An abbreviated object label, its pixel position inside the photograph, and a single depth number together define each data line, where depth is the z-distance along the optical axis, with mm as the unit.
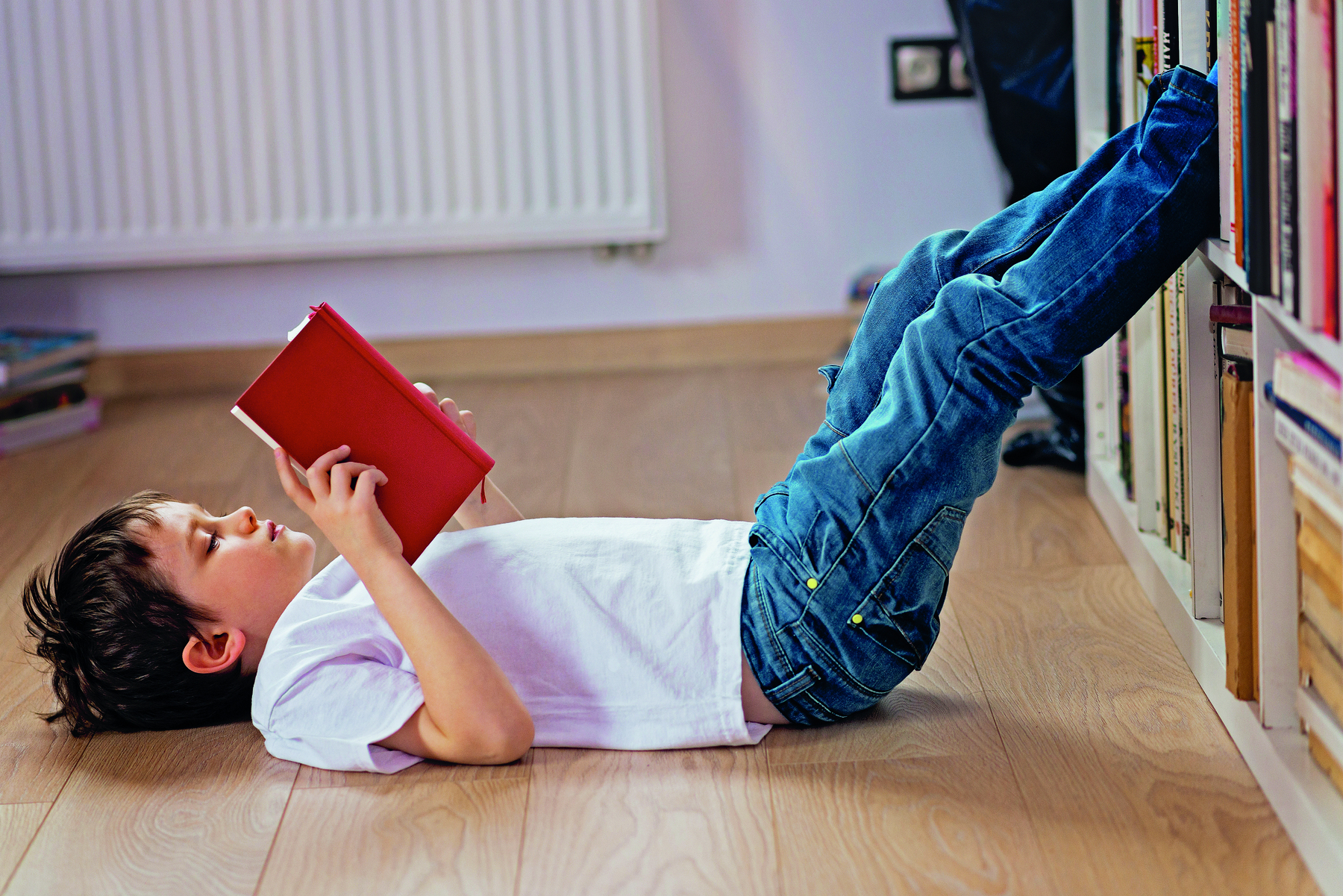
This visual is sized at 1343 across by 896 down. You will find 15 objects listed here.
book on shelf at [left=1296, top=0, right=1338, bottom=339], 1775
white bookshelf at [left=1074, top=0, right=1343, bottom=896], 1877
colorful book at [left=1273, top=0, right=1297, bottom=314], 1806
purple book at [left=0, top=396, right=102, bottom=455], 2932
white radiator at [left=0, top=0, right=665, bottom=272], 3119
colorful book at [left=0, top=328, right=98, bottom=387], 2929
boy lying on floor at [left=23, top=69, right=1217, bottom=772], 1974
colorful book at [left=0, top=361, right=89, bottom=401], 2963
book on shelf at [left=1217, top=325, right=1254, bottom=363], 1993
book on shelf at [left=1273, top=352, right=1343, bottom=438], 1802
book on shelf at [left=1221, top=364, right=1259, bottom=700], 1965
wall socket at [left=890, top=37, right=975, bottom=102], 3213
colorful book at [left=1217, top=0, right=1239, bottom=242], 1930
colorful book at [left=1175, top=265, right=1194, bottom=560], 2137
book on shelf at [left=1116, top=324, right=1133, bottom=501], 2384
